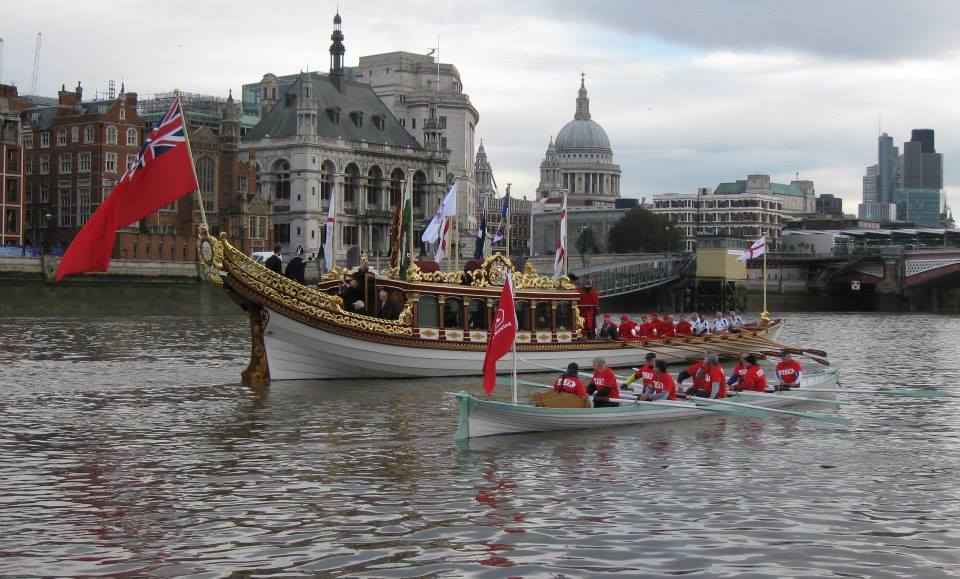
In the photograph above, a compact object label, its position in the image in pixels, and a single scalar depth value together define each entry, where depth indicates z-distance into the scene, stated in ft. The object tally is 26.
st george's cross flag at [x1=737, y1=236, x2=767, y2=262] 190.39
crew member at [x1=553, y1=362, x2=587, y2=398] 90.02
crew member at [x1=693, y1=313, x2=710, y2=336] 166.09
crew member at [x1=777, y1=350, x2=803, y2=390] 110.73
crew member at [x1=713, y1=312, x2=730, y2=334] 174.70
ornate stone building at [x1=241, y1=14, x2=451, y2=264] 431.84
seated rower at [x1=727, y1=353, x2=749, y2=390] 105.09
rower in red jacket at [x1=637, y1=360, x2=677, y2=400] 97.50
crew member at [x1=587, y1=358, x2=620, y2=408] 92.84
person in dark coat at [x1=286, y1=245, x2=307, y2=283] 125.18
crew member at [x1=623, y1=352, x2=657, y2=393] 97.30
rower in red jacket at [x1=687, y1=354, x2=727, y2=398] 99.91
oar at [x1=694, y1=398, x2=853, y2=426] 92.89
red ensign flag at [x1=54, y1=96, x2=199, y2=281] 95.96
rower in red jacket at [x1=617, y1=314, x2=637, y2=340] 151.64
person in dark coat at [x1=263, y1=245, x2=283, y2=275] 123.87
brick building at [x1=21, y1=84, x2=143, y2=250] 339.16
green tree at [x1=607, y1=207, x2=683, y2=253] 574.97
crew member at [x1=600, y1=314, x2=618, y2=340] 150.71
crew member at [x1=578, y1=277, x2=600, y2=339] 152.25
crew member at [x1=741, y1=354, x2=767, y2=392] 104.94
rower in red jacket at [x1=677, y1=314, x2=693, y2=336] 156.76
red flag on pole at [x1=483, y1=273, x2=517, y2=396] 84.53
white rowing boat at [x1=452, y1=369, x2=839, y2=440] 84.28
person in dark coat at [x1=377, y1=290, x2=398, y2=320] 127.96
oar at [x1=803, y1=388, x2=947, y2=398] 101.07
